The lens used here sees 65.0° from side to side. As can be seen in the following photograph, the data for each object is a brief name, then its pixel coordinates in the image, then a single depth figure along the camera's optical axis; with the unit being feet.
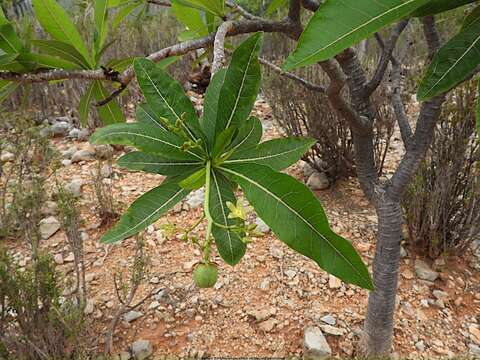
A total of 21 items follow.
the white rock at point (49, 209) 8.18
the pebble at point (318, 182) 8.79
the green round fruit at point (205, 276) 1.43
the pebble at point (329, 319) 5.63
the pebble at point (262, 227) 7.27
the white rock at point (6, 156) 10.34
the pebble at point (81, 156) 10.51
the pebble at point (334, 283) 6.38
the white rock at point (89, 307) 5.88
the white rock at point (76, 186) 8.93
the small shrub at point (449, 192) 6.35
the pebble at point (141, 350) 5.26
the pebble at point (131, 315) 5.88
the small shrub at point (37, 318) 4.47
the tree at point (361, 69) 1.15
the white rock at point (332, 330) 5.47
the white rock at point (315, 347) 5.08
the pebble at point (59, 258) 7.06
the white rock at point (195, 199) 8.39
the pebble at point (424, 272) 6.54
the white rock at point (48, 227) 7.73
